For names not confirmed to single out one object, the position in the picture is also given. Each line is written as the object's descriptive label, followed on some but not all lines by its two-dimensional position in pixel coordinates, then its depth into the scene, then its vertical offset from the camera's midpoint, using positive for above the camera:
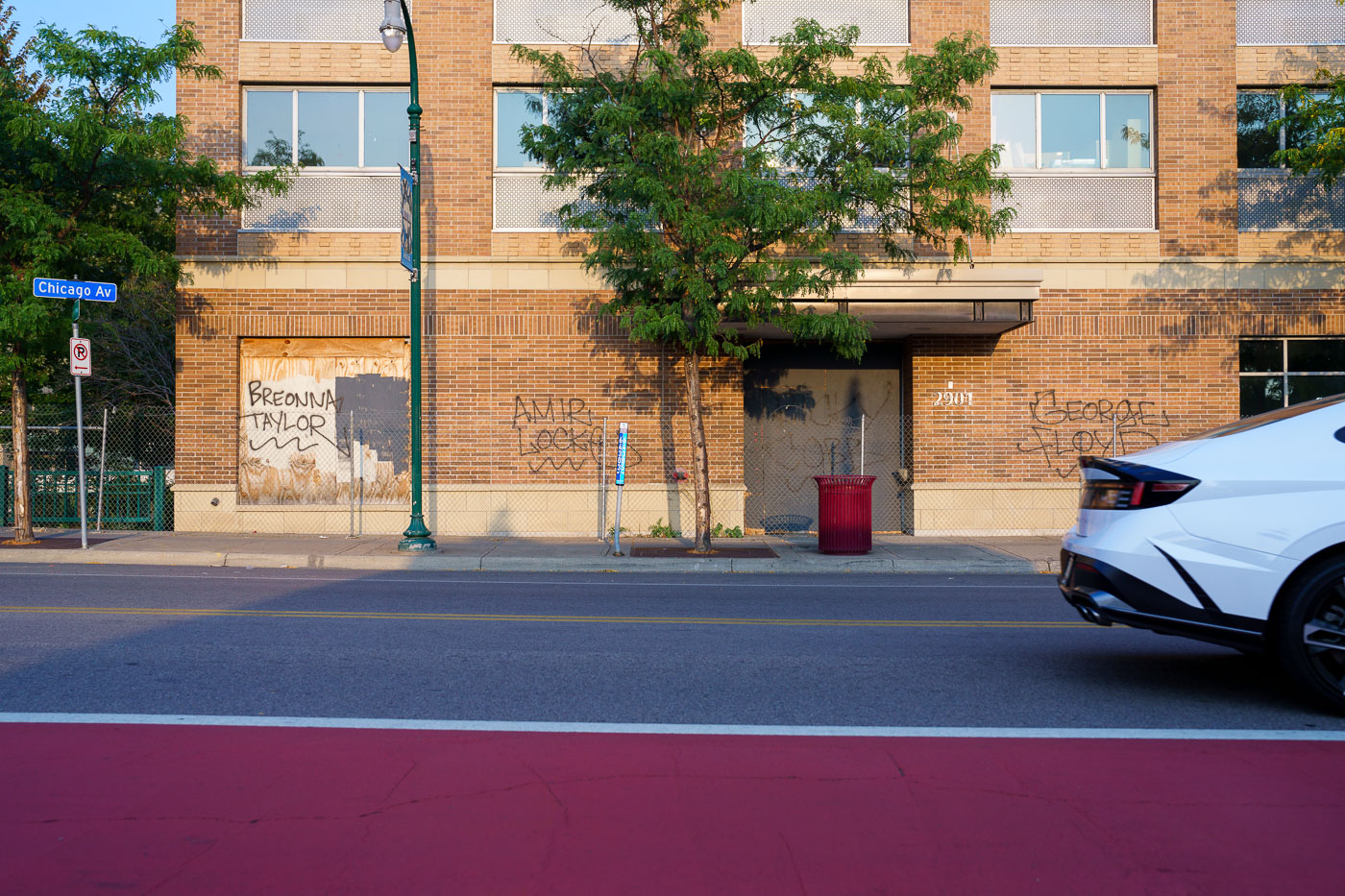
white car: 5.34 -0.49
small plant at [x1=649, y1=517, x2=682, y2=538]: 17.25 -1.30
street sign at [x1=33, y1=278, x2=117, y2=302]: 13.83 +2.13
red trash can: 14.71 -0.92
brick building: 17.33 +2.62
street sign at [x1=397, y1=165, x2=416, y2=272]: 14.62 +3.26
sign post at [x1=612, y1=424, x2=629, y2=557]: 14.70 -0.15
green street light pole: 14.68 +0.67
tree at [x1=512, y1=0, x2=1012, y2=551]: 13.74 +3.68
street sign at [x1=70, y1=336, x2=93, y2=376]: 14.28 +1.27
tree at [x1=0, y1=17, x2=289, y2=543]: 14.13 +3.79
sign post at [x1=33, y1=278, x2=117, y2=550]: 13.87 +2.04
